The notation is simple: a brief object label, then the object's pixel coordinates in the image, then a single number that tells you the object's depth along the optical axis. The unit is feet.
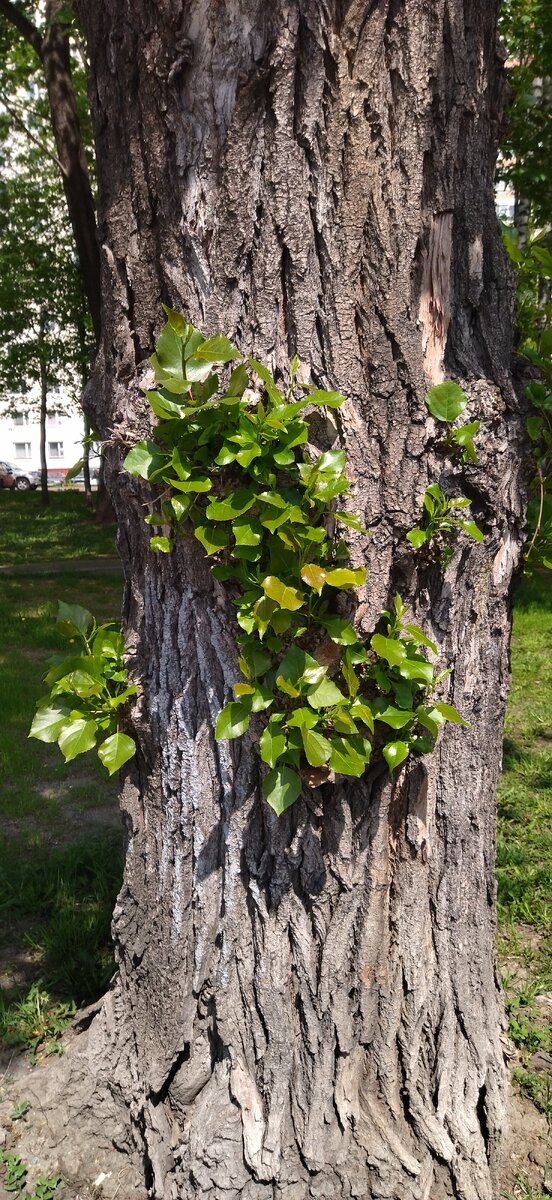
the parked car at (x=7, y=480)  111.04
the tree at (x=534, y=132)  22.66
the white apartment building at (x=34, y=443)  143.74
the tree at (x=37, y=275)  55.77
